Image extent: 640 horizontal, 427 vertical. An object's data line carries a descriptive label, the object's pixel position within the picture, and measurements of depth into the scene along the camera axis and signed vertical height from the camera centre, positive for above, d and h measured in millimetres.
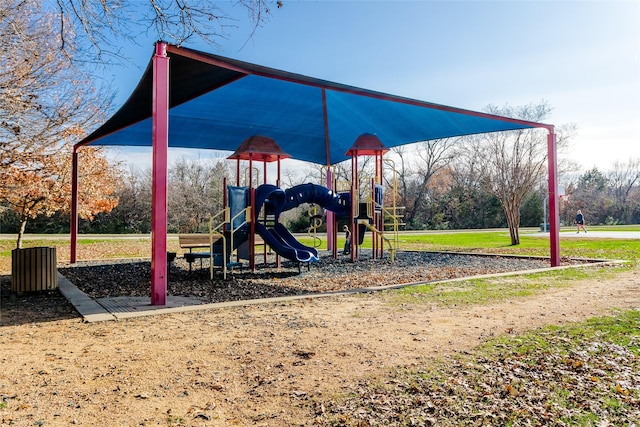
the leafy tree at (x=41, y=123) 8641 +2396
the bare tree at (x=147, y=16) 4461 +2108
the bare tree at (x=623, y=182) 53522 +4662
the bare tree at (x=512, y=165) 17891 +2299
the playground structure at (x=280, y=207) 10055 +361
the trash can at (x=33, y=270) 7324 -787
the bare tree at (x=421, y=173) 41312 +4596
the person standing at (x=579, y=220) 26550 +24
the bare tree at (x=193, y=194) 31078 +2020
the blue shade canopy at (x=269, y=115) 7297 +2707
